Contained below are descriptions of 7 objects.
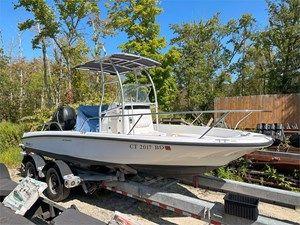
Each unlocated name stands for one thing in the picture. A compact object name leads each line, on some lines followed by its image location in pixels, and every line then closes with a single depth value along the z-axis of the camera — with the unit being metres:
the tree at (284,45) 12.59
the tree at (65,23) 9.07
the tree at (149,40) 11.16
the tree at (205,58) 14.38
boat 2.99
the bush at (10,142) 5.86
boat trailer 2.50
